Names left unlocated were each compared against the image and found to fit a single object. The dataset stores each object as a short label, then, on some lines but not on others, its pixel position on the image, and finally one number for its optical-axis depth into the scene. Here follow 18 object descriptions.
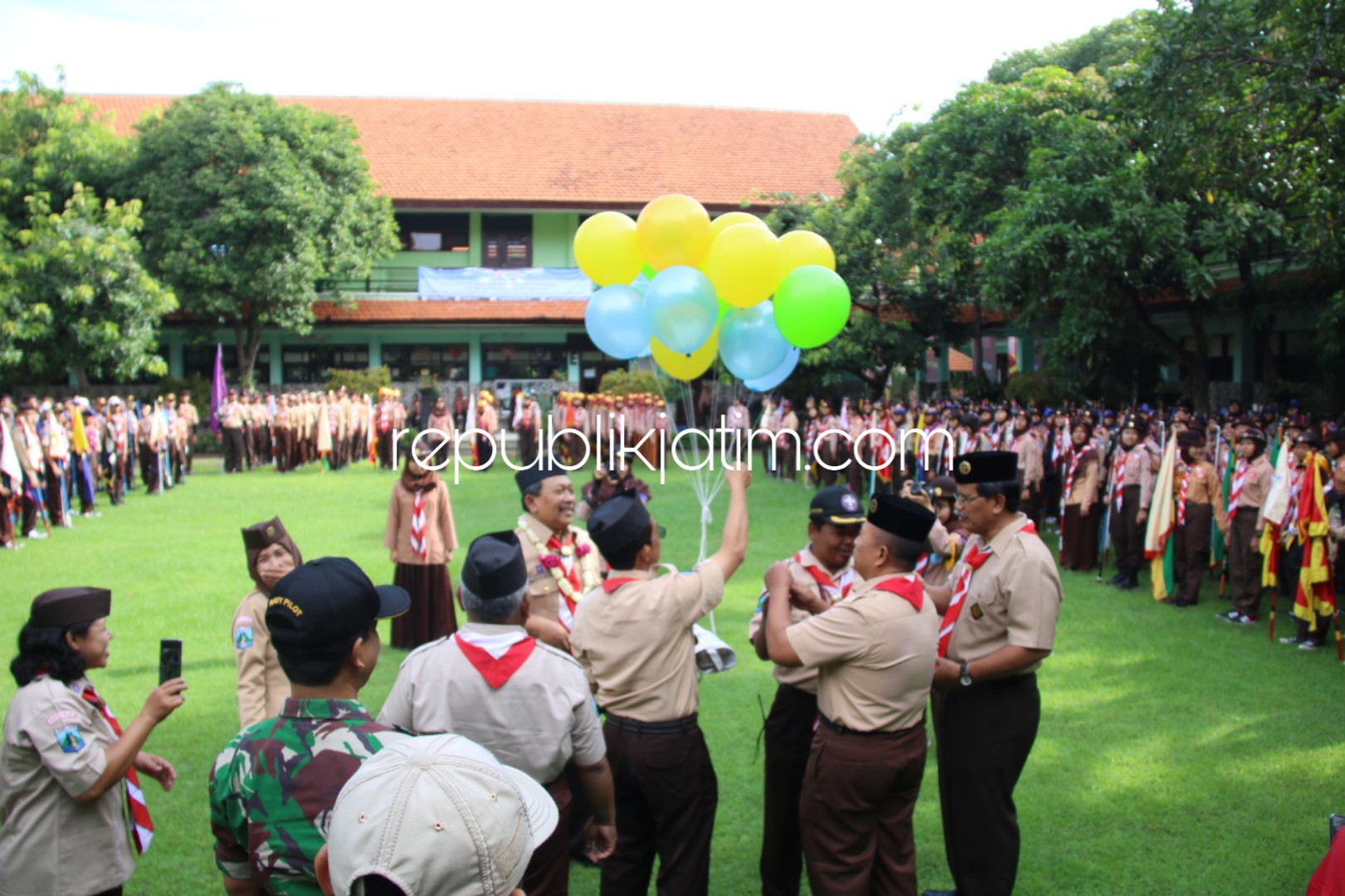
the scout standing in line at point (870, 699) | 3.56
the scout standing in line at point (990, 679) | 3.94
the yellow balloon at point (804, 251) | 6.87
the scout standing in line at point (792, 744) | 4.33
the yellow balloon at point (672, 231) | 6.49
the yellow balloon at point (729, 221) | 6.89
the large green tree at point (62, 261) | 21.62
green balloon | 6.39
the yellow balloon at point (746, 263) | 6.32
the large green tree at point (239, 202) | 24.98
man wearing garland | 5.20
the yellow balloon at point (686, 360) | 7.21
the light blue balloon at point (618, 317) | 6.79
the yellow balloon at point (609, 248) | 6.80
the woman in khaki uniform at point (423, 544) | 7.95
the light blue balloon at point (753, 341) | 6.88
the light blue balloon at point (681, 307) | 6.21
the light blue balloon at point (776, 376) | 7.45
